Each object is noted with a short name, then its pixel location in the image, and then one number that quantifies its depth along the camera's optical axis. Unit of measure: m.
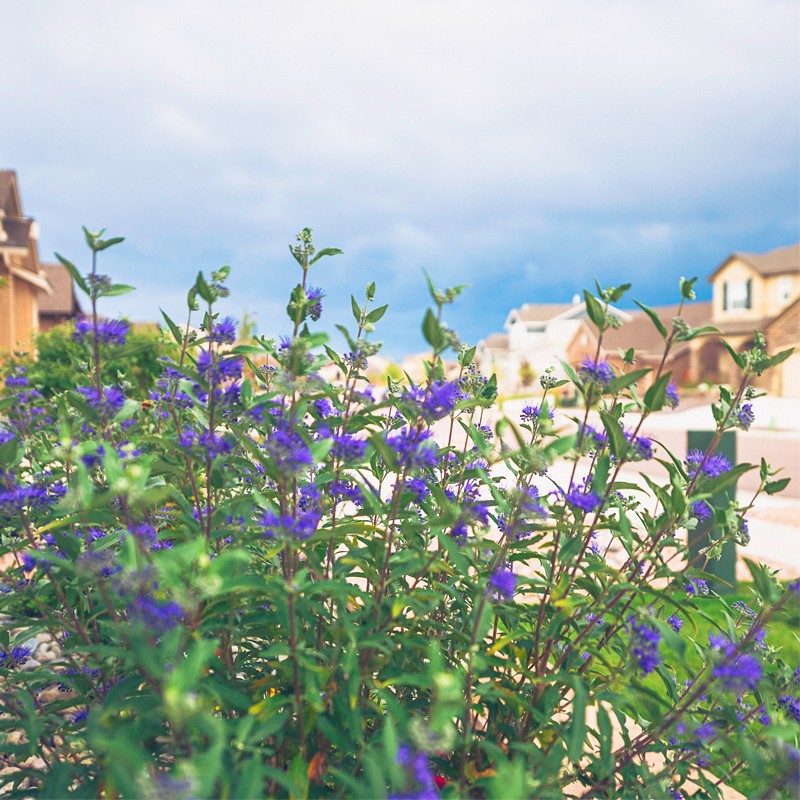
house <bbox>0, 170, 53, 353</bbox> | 16.78
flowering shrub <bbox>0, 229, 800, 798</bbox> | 1.39
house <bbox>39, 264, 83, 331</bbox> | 26.02
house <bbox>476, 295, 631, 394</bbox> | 44.03
